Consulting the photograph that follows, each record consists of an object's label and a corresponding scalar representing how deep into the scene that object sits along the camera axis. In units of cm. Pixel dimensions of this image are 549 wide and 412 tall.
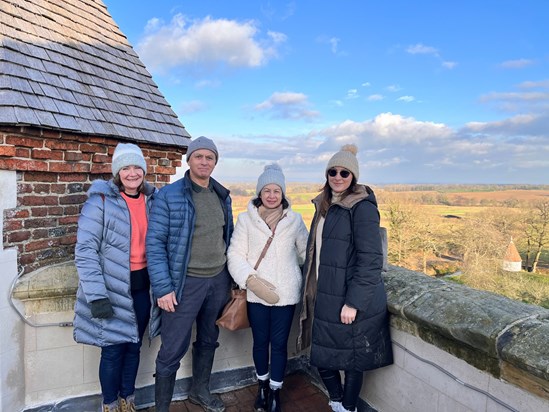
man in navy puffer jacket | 239
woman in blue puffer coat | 221
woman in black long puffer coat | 222
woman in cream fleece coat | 260
